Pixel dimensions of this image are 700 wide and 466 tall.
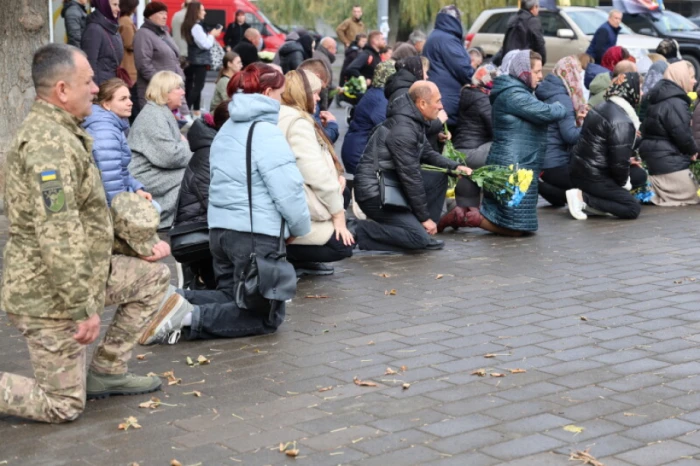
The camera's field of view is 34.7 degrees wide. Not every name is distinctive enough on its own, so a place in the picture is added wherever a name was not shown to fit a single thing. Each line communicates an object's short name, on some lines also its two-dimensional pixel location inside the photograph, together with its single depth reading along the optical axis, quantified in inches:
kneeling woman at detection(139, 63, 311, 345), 264.1
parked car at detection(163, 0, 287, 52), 1234.0
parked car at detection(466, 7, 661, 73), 898.1
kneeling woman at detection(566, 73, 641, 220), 434.6
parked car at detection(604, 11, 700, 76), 908.0
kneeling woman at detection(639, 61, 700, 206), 472.1
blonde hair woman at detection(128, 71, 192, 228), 390.9
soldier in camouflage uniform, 193.9
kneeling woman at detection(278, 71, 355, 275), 309.4
